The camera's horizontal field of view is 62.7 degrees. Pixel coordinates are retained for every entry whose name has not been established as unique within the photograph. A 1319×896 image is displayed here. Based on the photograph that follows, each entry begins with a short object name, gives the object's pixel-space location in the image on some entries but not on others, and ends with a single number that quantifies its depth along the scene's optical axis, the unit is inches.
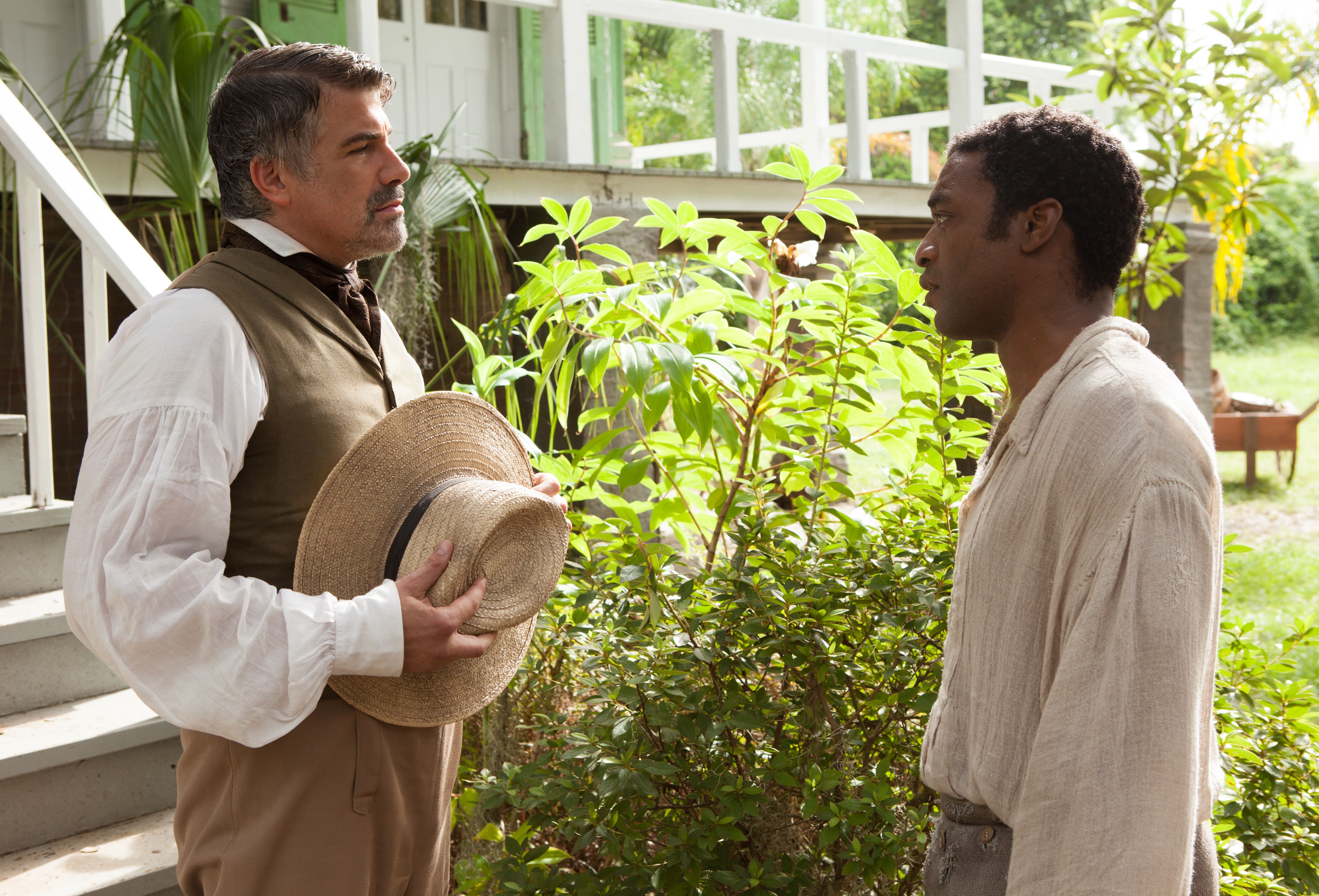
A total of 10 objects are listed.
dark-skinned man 39.9
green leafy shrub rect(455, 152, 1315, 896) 75.1
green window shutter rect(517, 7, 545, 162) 282.4
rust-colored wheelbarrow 393.1
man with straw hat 53.6
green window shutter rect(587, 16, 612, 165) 269.9
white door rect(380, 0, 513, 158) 265.0
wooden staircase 86.9
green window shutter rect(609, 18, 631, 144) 323.0
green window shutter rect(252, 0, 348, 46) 239.8
